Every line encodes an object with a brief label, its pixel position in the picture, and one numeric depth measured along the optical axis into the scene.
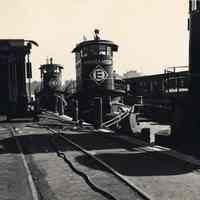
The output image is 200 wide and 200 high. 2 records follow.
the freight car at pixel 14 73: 19.62
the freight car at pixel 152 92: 19.31
